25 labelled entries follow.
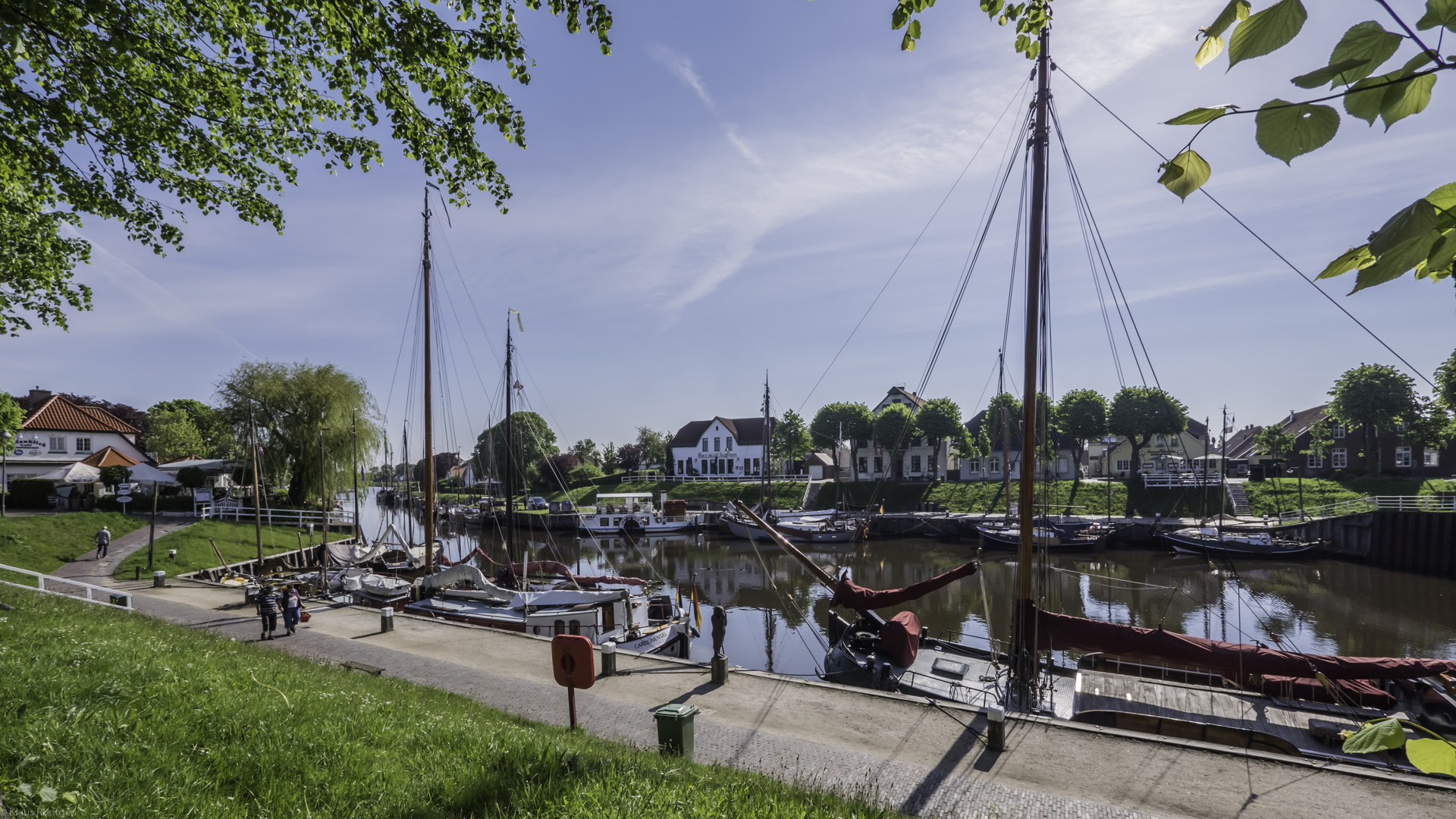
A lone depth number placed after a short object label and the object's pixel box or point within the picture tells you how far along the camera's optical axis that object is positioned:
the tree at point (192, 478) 45.02
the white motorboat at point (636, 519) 54.97
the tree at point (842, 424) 70.69
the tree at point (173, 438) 60.47
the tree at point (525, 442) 91.19
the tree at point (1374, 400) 49.66
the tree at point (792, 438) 75.69
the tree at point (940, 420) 65.38
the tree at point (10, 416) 36.22
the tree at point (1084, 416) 59.97
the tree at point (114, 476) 45.38
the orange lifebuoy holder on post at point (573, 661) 9.06
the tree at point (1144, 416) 56.09
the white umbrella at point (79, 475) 39.44
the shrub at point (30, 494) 39.25
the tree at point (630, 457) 104.75
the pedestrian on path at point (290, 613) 17.23
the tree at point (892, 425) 65.75
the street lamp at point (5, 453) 35.34
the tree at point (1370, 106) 1.10
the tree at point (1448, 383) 43.81
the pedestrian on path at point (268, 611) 16.84
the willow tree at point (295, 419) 41.50
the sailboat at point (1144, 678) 11.23
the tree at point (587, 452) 111.88
